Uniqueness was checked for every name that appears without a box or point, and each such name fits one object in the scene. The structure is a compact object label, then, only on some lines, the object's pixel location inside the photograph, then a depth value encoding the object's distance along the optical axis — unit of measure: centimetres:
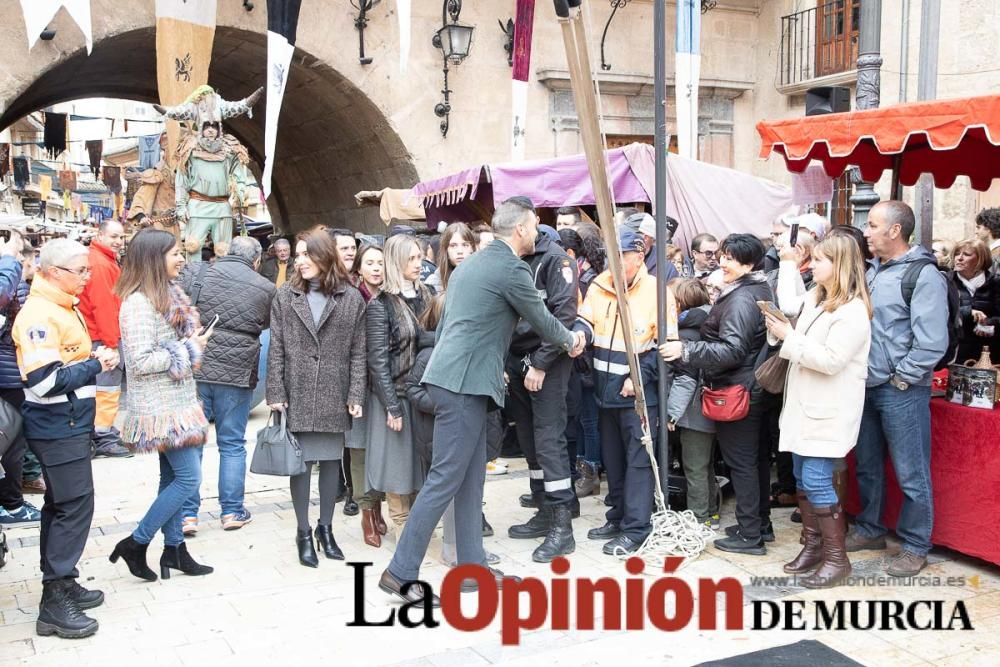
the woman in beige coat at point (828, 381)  464
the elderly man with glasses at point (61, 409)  418
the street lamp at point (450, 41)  1278
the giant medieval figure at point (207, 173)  1004
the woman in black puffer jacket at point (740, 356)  518
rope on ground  523
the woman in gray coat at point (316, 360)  518
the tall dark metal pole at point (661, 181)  507
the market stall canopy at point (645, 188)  869
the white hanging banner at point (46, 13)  913
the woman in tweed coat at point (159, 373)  473
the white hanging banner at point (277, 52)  1038
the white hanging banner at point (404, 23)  1080
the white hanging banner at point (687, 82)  1201
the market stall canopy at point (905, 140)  484
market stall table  486
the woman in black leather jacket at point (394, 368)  527
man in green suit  455
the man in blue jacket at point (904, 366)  487
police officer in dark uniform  528
